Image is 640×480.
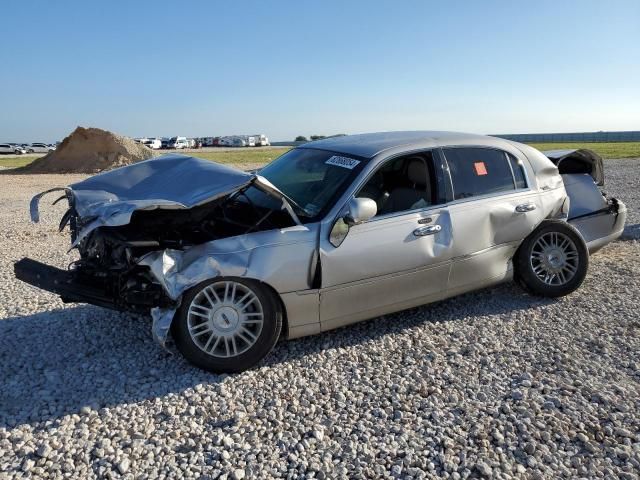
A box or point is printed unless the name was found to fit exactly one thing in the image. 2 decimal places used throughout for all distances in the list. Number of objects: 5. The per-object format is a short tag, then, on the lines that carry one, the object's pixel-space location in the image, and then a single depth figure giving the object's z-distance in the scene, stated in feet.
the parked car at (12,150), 172.04
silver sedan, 12.57
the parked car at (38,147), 189.37
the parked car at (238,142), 237.45
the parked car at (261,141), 250.74
